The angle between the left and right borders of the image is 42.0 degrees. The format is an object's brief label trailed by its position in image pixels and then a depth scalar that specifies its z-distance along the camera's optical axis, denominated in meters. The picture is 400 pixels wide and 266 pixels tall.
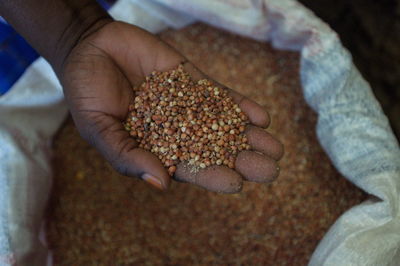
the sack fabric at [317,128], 0.38
